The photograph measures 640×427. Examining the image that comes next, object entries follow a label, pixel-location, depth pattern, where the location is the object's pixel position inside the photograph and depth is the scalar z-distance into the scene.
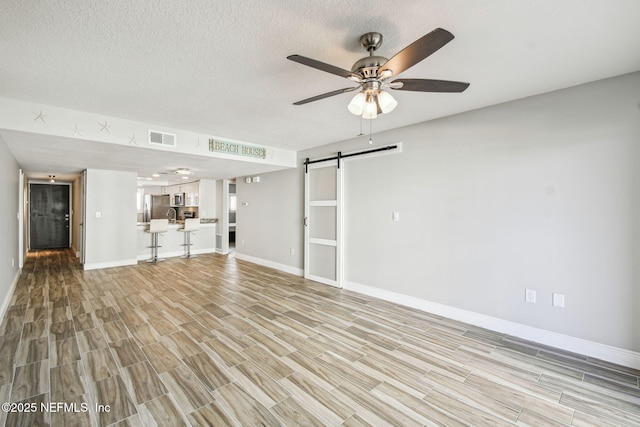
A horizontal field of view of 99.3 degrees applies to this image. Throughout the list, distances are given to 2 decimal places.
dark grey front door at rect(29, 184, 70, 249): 8.42
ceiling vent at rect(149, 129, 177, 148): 3.72
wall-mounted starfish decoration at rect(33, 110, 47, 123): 2.95
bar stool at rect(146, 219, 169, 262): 6.82
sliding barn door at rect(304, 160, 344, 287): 4.79
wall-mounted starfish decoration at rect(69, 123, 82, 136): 3.17
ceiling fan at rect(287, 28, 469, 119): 1.57
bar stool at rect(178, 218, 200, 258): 7.39
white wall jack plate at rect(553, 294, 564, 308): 2.72
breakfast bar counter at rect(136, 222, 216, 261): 7.10
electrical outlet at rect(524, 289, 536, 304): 2.88
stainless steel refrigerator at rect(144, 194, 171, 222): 10.77
